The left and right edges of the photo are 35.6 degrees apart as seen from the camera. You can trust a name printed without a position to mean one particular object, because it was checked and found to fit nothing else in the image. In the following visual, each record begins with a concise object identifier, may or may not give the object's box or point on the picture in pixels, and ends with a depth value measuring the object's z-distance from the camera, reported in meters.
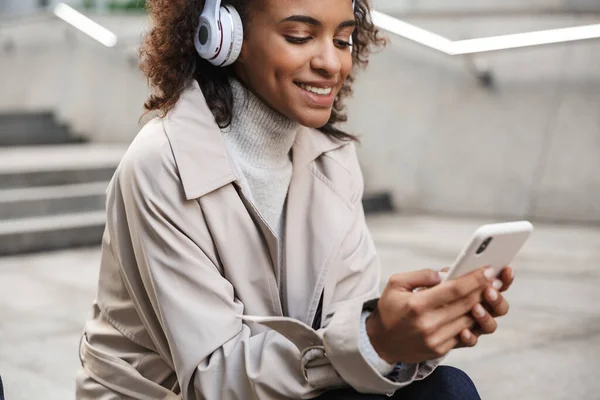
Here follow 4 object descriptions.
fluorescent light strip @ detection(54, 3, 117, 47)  8.84
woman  1.61
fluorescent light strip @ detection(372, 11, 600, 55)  5.80
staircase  5.95
